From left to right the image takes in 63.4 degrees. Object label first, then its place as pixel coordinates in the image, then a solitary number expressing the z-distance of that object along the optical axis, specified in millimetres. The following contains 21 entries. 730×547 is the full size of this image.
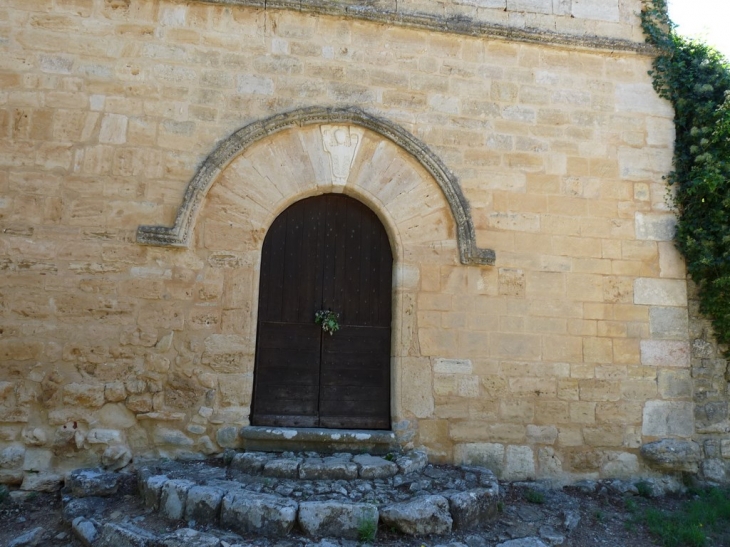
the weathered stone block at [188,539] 3486
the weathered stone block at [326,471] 4289
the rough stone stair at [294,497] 3697
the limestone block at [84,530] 3750
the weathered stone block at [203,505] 3771
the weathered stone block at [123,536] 3578
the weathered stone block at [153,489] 3965
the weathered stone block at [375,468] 4344
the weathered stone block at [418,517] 3807
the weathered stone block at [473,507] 4004
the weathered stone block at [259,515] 3682
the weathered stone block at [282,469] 4285
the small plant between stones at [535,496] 4695
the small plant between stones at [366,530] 3713
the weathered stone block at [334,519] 3714
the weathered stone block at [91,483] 4258
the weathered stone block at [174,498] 3842
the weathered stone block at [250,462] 4340
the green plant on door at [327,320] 5062
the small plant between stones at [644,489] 5031
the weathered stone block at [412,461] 4492
